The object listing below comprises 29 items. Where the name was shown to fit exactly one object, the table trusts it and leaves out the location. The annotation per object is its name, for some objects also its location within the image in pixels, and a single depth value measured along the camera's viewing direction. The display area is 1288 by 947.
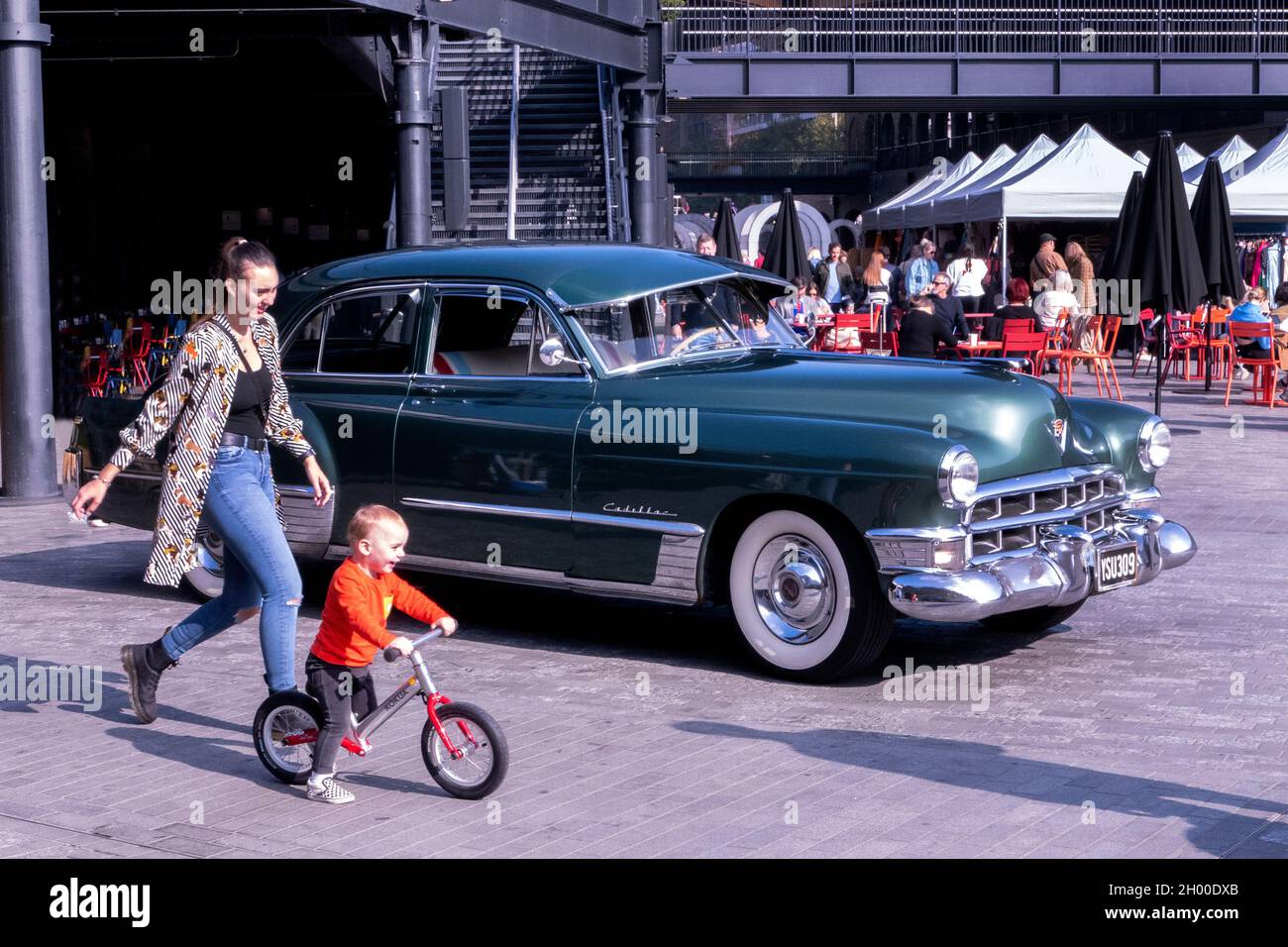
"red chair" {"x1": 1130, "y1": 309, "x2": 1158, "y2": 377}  24.03
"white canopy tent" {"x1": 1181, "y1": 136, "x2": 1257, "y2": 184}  28.92
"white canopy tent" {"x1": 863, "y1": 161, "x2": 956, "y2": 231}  35.78
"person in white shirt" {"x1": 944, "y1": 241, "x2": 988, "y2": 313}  24.77
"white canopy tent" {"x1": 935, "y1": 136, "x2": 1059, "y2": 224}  29.00
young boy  5.50
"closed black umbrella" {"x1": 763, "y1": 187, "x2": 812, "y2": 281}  22.88
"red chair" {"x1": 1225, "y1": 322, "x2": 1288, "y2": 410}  18.83
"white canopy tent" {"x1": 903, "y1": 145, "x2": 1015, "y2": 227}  31.56
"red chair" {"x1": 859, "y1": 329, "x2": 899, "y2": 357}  22.75
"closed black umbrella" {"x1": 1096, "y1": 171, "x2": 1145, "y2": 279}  17.00
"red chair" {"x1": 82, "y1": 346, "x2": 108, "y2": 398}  19.25
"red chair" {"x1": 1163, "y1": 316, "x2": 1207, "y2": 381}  22.17
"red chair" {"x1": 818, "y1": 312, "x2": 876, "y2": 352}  20.89
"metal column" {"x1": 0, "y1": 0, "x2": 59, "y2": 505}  12.75
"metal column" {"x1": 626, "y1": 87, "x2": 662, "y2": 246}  25.06
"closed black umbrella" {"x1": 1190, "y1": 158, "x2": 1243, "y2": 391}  17.89
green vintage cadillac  6.96
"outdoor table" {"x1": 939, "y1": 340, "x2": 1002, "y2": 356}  18.60
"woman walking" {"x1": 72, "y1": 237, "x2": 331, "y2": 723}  6.09
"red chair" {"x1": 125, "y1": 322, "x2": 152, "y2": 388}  20.92
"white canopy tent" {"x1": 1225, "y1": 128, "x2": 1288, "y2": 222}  25.22
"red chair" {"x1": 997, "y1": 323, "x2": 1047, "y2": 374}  19.86
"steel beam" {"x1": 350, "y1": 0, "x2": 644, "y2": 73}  17.55
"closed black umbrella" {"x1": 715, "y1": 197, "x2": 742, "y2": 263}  24.69
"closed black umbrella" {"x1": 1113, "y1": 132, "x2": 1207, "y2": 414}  16.53
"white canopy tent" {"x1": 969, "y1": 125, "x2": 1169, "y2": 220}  26.23
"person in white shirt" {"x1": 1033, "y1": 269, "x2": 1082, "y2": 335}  21.19
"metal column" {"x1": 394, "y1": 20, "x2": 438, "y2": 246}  16.94
